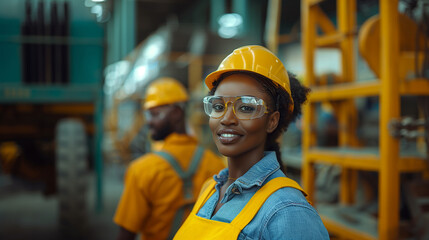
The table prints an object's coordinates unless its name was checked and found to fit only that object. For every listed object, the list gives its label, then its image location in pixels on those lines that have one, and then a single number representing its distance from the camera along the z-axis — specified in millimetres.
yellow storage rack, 3061
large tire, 5285
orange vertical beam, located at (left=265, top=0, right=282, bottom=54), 6195
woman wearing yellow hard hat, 1336
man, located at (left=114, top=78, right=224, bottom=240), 2693
